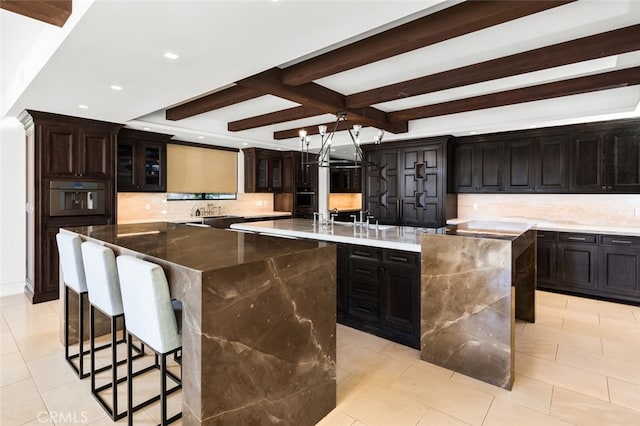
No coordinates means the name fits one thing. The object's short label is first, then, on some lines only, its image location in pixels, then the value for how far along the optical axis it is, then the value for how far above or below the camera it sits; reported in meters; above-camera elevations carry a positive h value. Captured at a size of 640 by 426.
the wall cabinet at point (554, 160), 4.44 +0.76
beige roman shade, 6.10 +0.77
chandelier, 3.68 +0.85
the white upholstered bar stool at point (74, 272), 2.53 -0.50
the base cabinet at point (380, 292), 3.01 -0.80
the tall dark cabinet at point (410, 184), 5.77 +0.48
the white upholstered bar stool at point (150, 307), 1.64 -0.51
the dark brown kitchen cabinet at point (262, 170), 7.09 +0.85
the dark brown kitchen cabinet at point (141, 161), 5.20 +0.77
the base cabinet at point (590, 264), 4.19 -0.72
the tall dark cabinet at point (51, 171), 4.17 +0.48
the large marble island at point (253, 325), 1.51 -0.60
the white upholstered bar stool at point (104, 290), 2.06 -0.53
